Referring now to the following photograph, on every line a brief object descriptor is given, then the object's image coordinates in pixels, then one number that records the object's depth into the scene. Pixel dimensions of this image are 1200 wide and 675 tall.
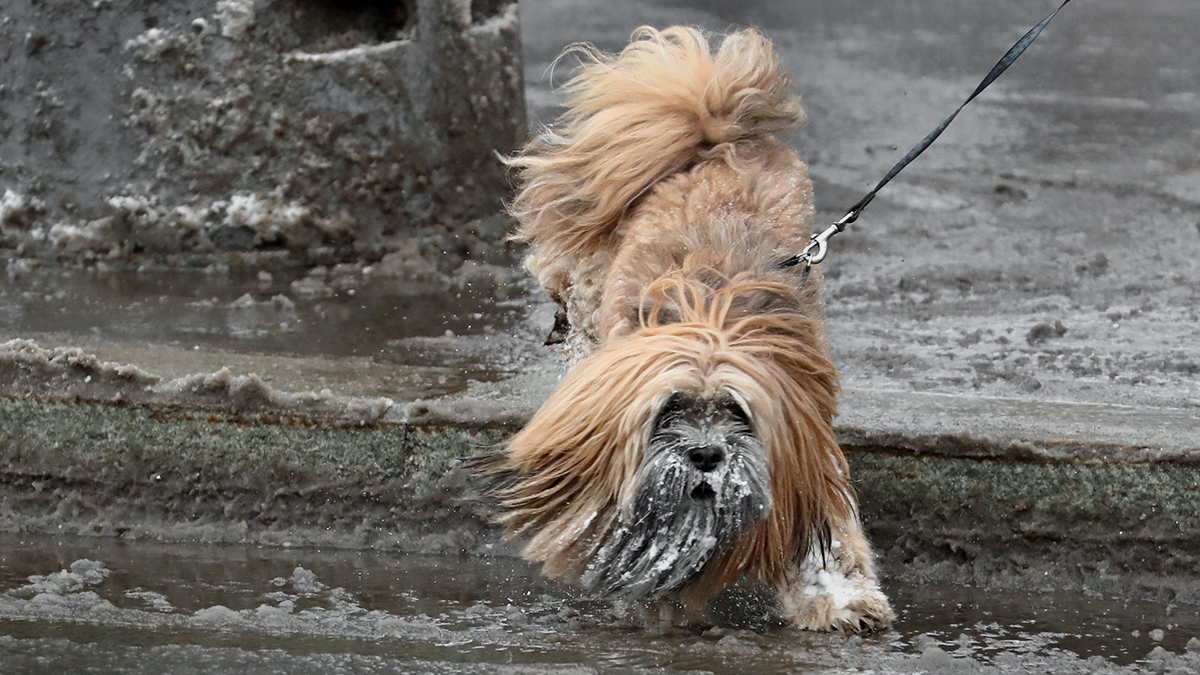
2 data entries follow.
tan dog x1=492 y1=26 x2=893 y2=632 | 5.98
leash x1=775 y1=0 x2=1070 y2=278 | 7.23
